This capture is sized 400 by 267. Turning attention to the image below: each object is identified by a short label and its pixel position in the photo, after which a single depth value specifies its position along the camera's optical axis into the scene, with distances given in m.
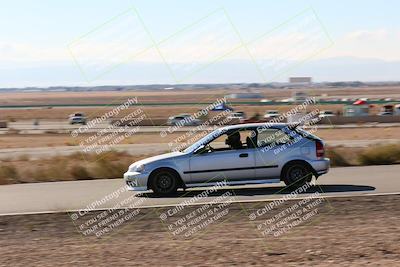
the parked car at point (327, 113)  72.24
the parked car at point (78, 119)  78.10
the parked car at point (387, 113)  76.44
